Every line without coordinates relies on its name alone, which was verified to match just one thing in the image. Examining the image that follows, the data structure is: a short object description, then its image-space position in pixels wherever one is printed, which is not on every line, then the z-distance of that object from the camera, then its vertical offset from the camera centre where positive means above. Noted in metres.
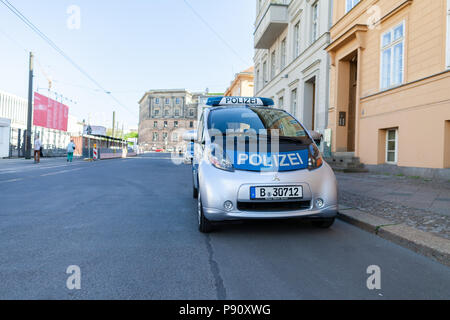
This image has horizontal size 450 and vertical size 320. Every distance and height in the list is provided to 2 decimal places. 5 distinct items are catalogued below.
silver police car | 3.56 -0.20
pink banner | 30.19 +4.15
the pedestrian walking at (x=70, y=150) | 22.92 +0.34
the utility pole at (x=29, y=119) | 24.05 +2.58
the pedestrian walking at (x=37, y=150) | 20.23 +0.23
